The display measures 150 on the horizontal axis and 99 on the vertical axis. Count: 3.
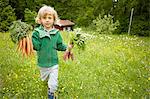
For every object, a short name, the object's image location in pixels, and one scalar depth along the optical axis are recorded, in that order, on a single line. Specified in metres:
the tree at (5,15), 12.49
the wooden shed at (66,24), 19.04
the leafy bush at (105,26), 13.57
